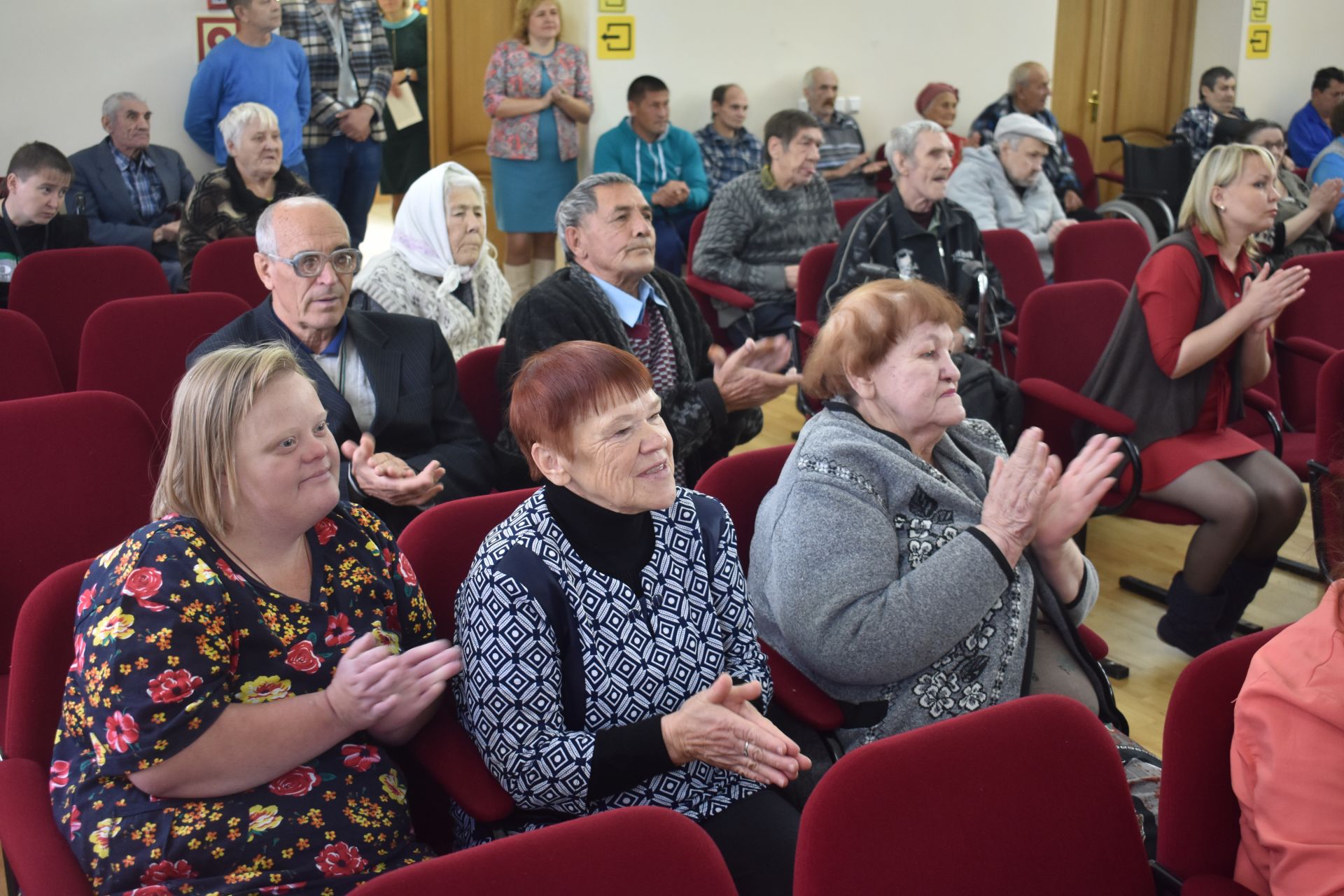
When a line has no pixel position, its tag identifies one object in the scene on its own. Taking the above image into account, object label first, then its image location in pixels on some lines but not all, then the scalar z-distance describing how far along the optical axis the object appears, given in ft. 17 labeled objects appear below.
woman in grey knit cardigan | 6.16
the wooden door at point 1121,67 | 27.37
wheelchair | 23.56
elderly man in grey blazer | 16.87
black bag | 10.99
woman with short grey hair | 14.55
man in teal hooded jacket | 20.22
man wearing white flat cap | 17.49
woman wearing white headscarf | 10.82
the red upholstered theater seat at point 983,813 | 4.06
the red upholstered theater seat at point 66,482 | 7.22
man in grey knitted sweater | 15.52
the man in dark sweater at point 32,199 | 14.20
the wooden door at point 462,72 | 23.18
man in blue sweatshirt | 18.10
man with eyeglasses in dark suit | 8.41
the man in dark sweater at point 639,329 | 9.00
